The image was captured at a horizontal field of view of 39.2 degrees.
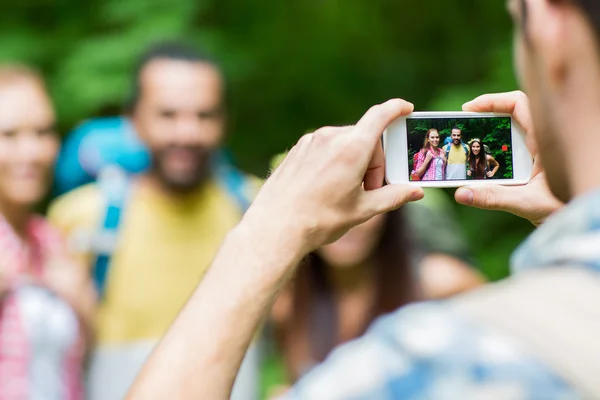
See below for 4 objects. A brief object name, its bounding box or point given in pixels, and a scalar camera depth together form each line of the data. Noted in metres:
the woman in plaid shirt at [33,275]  2.80
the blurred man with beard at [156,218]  3.21
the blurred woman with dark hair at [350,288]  2.82
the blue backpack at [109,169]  3.22
